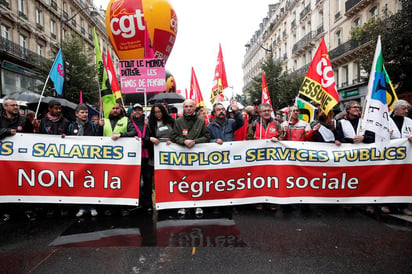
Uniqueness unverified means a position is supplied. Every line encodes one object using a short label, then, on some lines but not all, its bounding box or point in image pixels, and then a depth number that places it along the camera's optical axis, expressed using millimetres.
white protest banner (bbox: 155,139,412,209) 4594
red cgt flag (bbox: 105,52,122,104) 5837
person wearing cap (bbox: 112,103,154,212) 4930
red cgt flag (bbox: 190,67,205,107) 9219
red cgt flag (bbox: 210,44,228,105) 9164
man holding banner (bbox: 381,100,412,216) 4899
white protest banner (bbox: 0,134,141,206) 4520
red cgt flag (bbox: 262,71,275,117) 7066
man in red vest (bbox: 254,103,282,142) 5152
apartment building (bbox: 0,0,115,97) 21859
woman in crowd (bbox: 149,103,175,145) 5055
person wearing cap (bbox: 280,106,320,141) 5149
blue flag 5934
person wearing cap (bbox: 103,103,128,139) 5043
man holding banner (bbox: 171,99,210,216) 4738
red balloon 10258
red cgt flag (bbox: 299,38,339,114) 5214
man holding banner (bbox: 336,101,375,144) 4750
